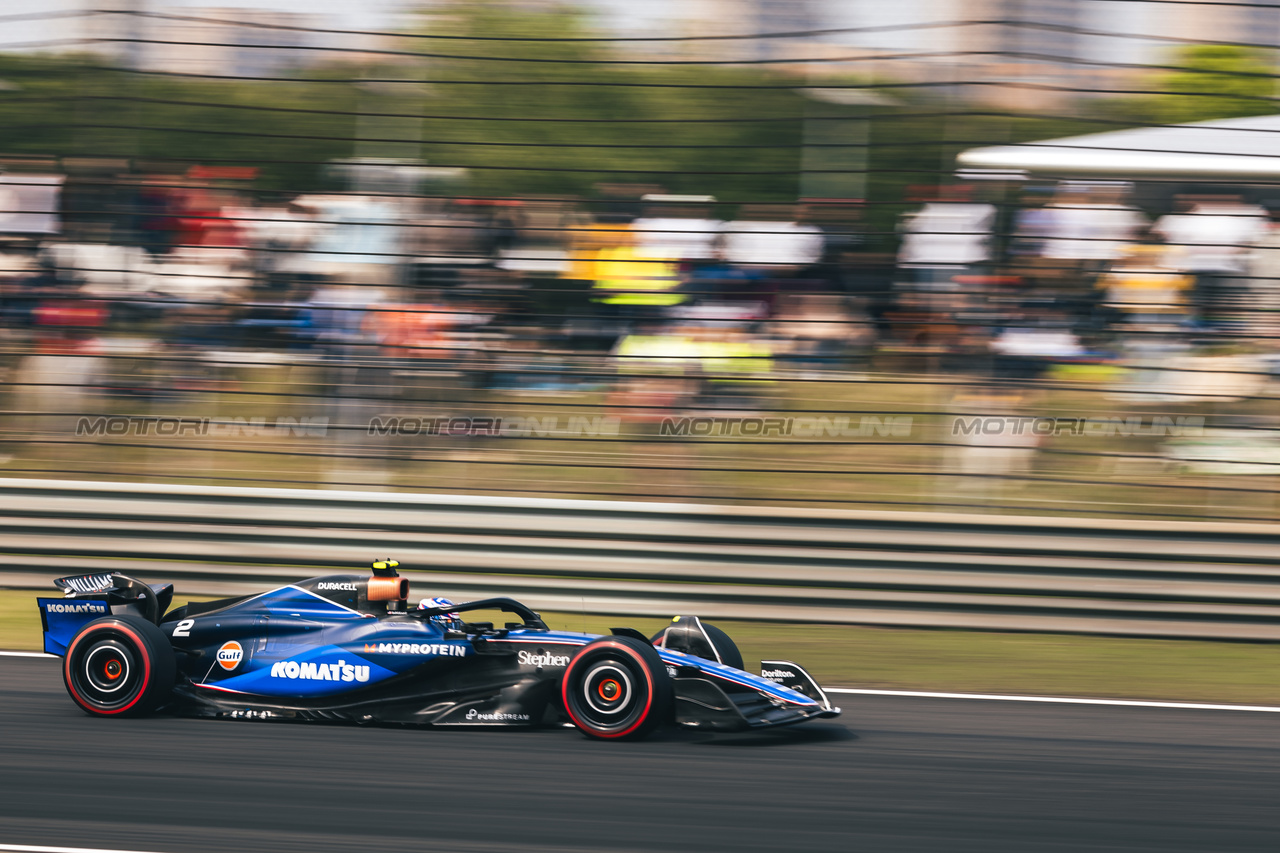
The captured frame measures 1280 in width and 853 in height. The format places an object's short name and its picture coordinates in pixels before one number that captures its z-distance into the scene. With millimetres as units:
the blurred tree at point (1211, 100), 28184
